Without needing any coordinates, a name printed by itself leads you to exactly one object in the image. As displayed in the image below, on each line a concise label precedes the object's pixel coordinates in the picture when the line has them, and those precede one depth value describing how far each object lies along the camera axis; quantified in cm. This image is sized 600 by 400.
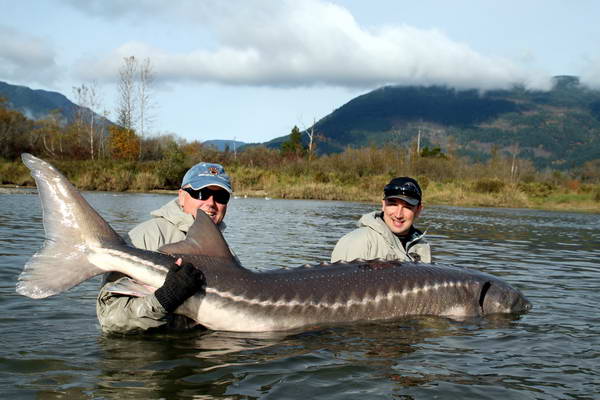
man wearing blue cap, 399
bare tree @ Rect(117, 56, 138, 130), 4816
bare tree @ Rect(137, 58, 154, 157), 4815
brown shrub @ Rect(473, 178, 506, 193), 3916
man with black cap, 559
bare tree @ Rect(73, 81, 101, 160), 4853
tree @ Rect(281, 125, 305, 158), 8044
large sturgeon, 387
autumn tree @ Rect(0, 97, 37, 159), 4428
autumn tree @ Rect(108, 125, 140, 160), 4906
